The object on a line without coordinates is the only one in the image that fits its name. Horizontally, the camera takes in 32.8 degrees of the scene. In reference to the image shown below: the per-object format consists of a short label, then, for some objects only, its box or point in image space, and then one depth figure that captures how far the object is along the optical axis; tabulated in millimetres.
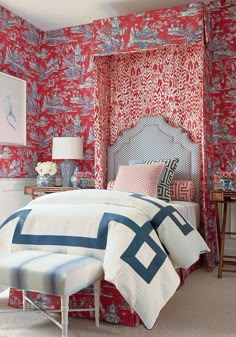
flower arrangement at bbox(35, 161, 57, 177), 4906
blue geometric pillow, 3932
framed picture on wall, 4630
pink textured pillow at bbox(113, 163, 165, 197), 3811
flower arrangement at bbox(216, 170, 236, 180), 3928
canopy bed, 3713
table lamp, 4801
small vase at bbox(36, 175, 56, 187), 4844
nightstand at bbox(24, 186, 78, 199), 4695
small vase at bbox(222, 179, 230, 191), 3864
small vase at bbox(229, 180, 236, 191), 3838
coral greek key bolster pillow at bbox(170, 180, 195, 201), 4145
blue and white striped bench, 2146
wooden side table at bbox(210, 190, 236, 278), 3717
